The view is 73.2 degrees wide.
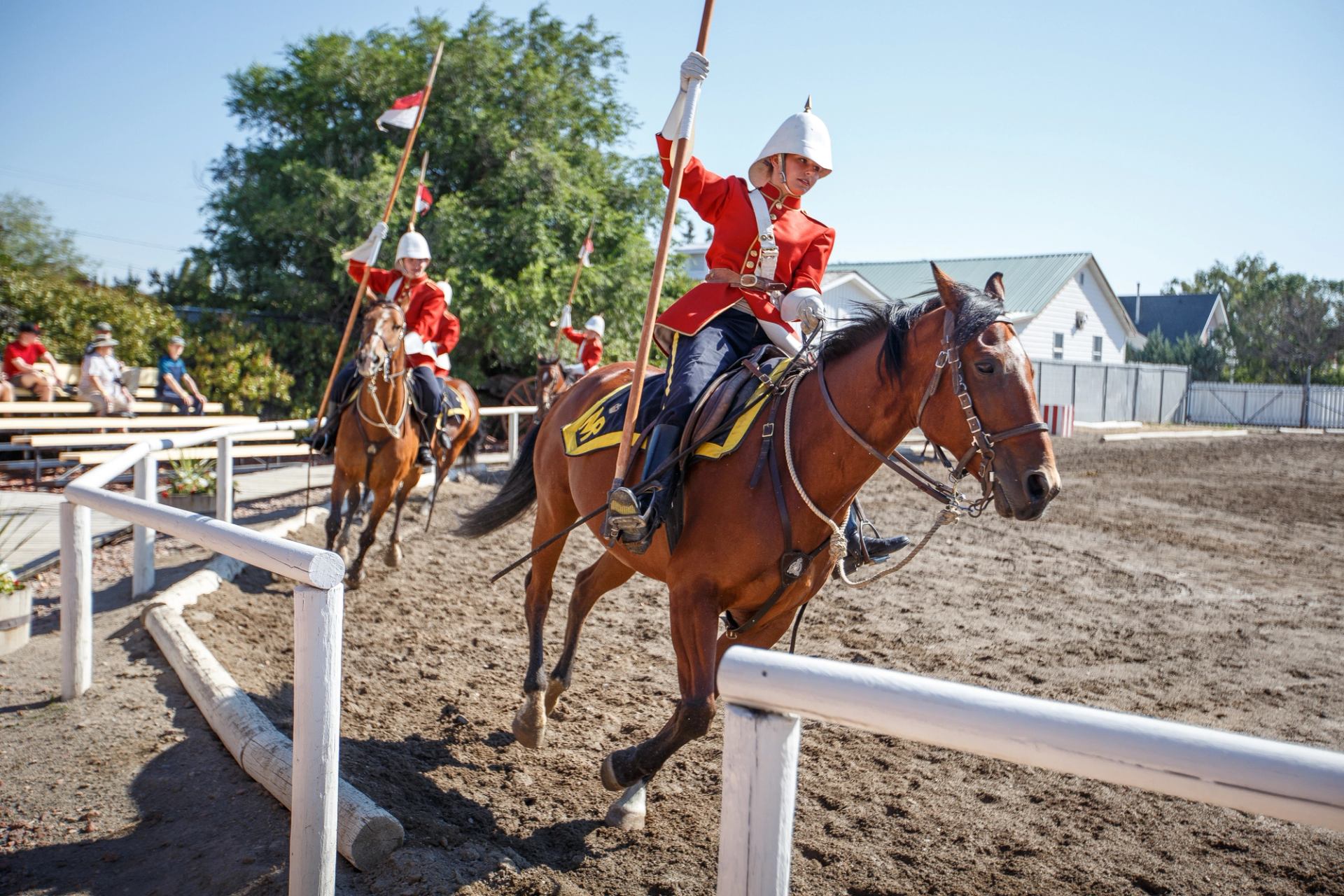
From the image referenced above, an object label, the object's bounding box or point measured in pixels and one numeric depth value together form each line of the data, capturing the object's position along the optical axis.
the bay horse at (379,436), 7.68
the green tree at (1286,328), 45.44
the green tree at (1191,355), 48.59
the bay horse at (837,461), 2.96
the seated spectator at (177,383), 14.10
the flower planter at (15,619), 5.52
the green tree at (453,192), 18.34
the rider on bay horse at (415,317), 8.23
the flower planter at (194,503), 9.09
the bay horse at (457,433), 10.28
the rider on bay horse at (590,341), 16.34
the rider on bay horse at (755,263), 3.95
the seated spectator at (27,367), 12.48
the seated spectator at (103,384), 12.64
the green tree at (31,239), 31.23
